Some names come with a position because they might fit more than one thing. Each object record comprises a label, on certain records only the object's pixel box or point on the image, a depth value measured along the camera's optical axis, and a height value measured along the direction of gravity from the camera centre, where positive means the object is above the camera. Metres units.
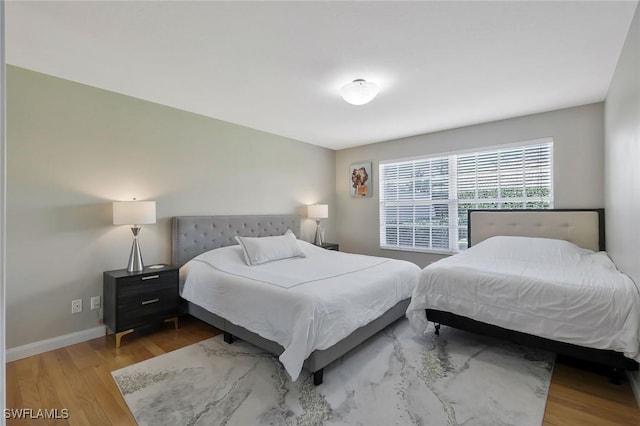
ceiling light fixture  2.58 +1.10
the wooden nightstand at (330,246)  4.92 -0.54
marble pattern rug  1.75 -1.20
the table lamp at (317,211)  4.89 +0.06
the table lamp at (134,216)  2.73 -0.01
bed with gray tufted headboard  2.15 -0.38
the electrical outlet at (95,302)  2.83 -0.84
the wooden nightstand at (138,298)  2.65 -0.79
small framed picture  5.29 +0.65
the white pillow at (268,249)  3.27 -0.40
